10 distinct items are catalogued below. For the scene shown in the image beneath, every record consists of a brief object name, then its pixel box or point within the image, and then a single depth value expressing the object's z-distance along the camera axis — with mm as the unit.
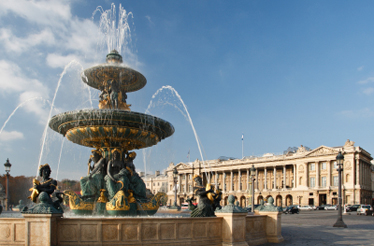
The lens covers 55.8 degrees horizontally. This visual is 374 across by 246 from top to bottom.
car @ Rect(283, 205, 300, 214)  42812
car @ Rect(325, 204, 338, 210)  55675
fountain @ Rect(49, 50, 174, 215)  10375
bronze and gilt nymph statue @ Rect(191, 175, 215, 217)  8914
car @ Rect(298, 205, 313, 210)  57278
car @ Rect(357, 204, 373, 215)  36844
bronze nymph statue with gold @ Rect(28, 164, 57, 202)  7852
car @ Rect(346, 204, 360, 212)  52622
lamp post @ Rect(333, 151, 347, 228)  18688
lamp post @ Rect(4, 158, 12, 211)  21578
